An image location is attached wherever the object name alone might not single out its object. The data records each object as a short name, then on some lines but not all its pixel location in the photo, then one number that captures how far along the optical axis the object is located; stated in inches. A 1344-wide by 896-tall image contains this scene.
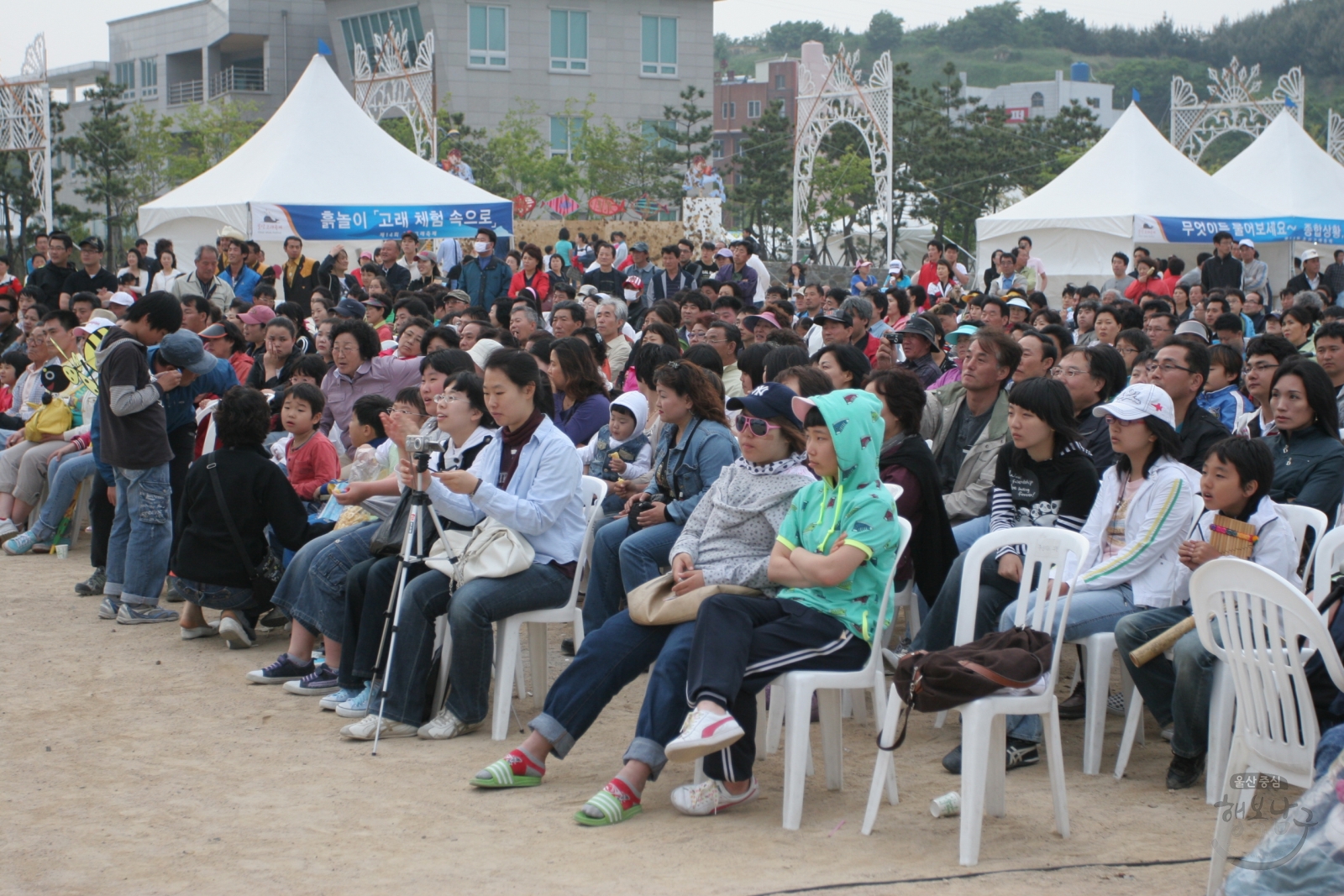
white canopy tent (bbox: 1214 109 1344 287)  821.9
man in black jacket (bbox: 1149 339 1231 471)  211.8
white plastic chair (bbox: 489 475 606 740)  189.0
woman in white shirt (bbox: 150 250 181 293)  547.8
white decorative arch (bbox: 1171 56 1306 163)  1017.5
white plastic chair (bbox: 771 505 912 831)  151.9
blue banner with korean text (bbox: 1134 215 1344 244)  754.8
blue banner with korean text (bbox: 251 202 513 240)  663.1
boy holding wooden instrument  157.6
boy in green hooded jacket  153.9
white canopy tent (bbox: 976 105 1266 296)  768.3
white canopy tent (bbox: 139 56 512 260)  669.3
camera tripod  180.7
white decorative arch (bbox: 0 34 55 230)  944.9
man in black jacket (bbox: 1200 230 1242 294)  598.2
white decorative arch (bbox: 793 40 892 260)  951.0
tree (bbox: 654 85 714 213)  1600.6
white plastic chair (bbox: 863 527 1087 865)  140.9
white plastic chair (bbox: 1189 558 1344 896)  126.2
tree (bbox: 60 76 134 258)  1389.0
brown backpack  142.2
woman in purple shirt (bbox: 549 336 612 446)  260.1
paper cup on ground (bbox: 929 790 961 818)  154.6
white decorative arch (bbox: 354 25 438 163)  971.3
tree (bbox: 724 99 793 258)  1492.4
